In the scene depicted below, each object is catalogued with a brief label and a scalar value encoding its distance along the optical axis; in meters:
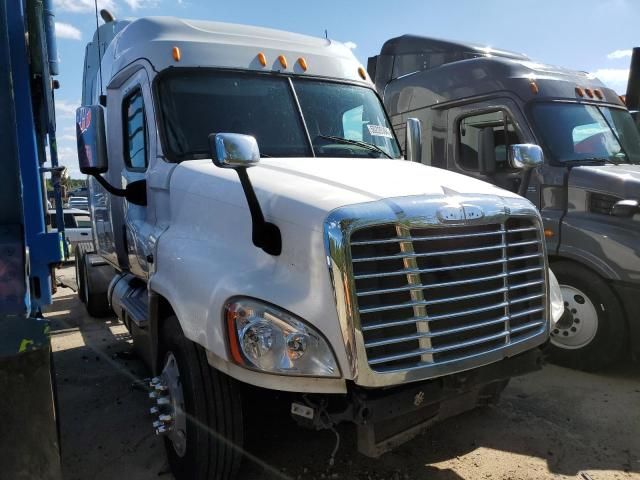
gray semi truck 4.68
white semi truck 2.37
